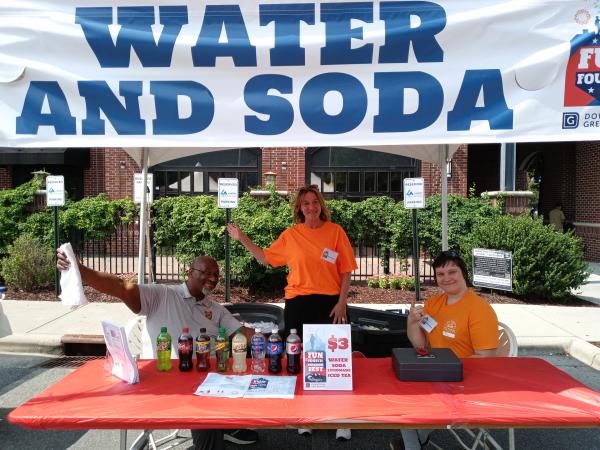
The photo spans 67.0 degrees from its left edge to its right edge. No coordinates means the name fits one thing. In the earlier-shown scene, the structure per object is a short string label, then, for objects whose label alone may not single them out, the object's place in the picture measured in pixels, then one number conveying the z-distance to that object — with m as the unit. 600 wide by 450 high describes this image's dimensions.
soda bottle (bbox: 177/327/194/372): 2.56
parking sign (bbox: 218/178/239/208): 7.50
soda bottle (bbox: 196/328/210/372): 2.54
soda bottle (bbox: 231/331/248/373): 2.52
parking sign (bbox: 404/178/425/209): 7.53
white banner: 2.48
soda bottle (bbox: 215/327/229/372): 2.54
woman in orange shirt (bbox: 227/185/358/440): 3.42
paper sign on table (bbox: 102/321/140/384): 2.38
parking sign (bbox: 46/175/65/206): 8.26
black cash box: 2.40
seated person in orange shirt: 2.74
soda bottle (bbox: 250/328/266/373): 2.55
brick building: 13.76
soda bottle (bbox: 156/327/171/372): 2.62
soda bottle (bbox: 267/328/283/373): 2.52
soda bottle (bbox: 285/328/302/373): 2.49
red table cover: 2.01
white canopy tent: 4.09
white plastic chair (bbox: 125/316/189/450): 2.94
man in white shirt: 3.05
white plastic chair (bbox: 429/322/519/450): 2.84
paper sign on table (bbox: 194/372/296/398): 2.25
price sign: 2.29
